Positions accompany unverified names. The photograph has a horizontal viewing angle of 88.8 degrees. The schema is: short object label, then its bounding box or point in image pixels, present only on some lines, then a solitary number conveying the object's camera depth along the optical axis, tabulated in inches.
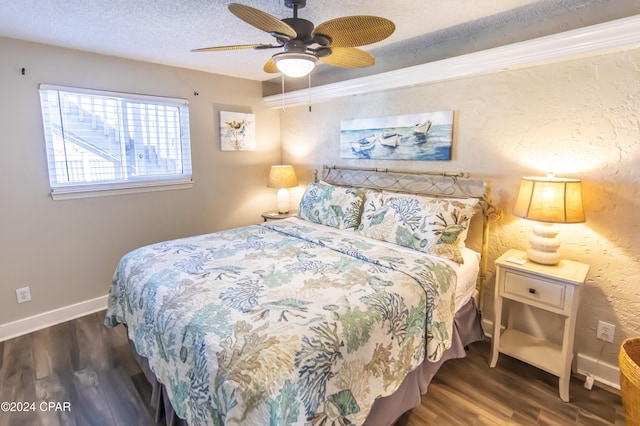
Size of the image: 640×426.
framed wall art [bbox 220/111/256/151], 145.7
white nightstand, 75.5
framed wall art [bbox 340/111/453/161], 105.2
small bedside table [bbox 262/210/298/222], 145.6
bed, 47.7
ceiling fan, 57.7
